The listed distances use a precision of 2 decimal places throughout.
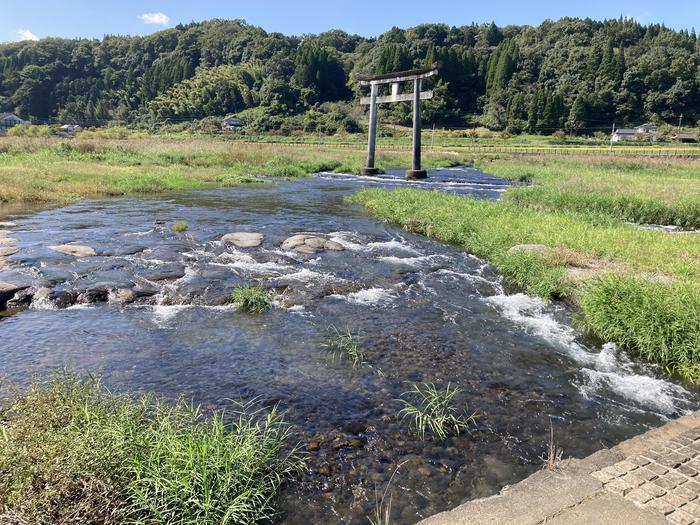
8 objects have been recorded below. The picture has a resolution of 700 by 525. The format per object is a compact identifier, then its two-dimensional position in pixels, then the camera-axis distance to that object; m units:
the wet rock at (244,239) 13.80
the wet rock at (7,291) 9.02
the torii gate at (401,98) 30.11
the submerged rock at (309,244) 13.46
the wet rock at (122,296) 9.38
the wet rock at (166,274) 10.58
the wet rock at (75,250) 12.16
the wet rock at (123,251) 12.35
